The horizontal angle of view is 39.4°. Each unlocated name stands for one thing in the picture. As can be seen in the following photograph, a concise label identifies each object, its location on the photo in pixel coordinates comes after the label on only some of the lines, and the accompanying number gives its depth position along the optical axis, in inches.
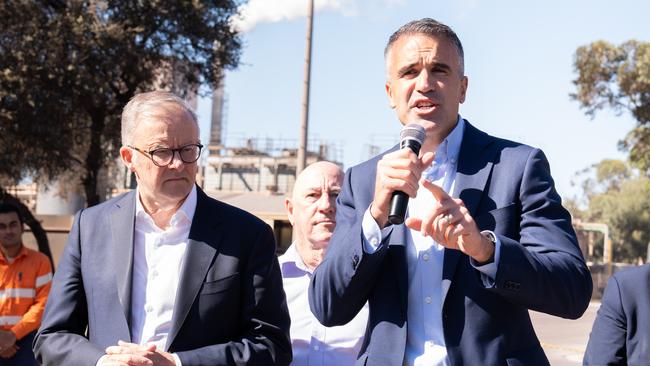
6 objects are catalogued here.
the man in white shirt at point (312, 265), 182.7
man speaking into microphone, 108.0
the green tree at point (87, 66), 717.9
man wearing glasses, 141.5
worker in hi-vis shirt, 308.7
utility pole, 718.5
